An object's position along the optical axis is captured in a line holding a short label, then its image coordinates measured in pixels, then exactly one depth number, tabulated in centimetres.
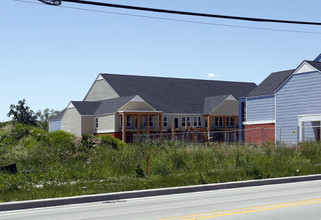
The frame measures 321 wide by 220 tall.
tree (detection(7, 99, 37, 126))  7184
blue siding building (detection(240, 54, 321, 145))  3528
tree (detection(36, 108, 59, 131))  8721
